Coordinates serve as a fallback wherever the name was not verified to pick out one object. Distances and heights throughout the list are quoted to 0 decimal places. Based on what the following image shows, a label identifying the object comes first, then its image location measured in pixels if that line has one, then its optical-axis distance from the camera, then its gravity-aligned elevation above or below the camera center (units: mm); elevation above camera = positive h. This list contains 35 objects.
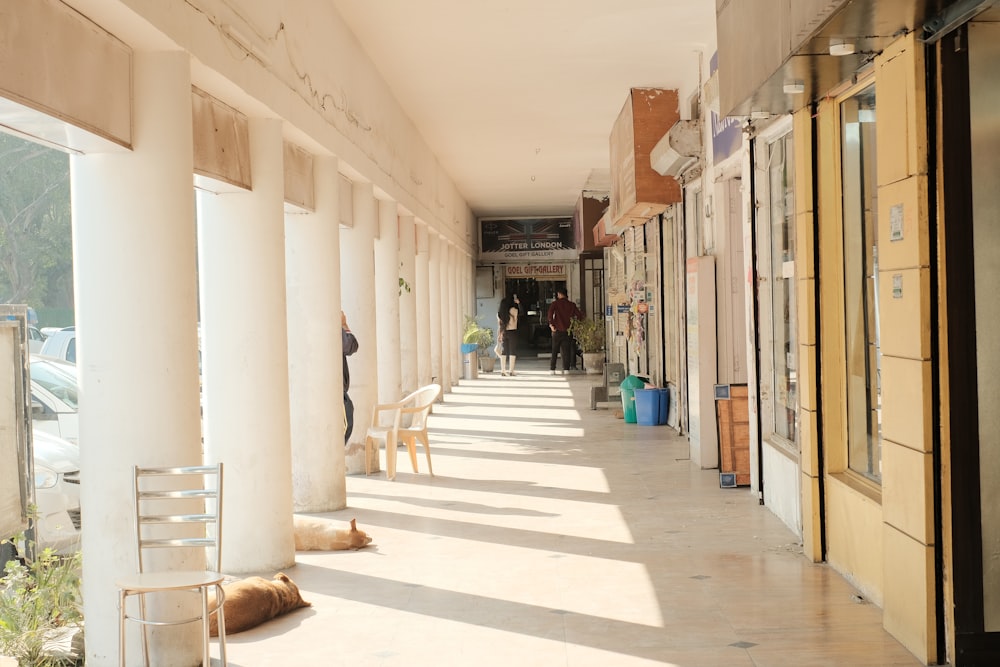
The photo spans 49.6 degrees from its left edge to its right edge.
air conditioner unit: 10047 +1688
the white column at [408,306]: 14956 +342
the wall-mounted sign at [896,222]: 4529 +407
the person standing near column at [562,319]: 22828 +163
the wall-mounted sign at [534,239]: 29203 +2383
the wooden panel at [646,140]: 11234 +1937
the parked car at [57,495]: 6176 -908
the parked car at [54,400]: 7539 -433
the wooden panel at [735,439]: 8875 -956
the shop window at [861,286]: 5516 +179
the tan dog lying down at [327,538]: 6828 -1298
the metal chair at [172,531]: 3982 -830
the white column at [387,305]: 12172 +294
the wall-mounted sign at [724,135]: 8470 +1542
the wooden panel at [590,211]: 22594 +2408
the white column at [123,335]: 4477 +12
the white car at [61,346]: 14070 -85
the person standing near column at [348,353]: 9820 -191
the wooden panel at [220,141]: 5566 +1064
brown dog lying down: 5074 -1288
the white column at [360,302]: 10086 +281
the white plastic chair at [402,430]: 9523 -886
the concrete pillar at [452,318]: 20911 +234
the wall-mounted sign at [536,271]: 30391 +1598
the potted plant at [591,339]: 22969 -279
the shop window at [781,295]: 7082 +183
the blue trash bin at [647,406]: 13242 -998
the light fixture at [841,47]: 4531 +1162
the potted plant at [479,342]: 23000 -283
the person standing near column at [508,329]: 23453 -16
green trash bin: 13539 -850
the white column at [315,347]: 8125 -108
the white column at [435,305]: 18719 +437
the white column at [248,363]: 6328 -163
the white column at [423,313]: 17172 +279
